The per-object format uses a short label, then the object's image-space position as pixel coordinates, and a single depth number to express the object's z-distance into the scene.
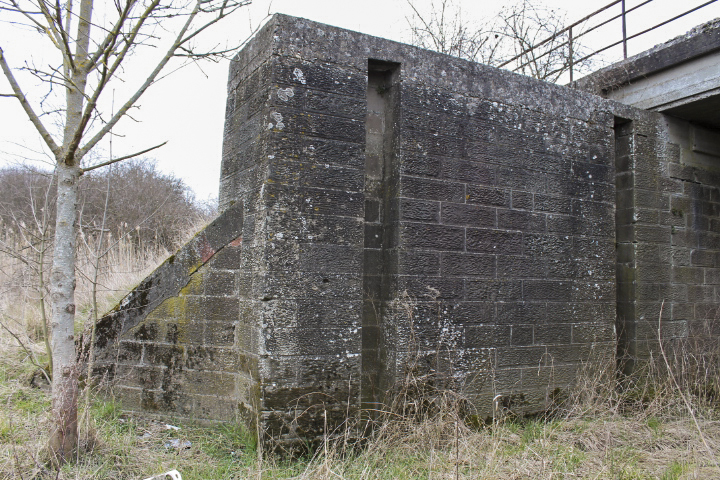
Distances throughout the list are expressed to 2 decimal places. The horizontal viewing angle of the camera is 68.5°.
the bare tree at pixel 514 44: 7.88
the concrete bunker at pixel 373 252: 3.65
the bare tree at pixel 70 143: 3.05
